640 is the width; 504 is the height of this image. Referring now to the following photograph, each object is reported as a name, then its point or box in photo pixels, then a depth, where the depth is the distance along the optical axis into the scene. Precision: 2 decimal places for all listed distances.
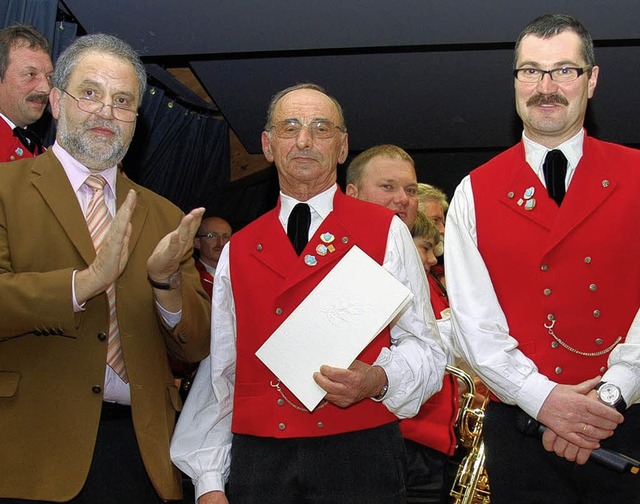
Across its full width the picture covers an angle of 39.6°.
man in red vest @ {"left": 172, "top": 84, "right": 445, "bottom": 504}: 2.36
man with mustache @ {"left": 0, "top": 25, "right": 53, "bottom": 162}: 3.21
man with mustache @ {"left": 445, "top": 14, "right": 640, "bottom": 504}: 2.20
